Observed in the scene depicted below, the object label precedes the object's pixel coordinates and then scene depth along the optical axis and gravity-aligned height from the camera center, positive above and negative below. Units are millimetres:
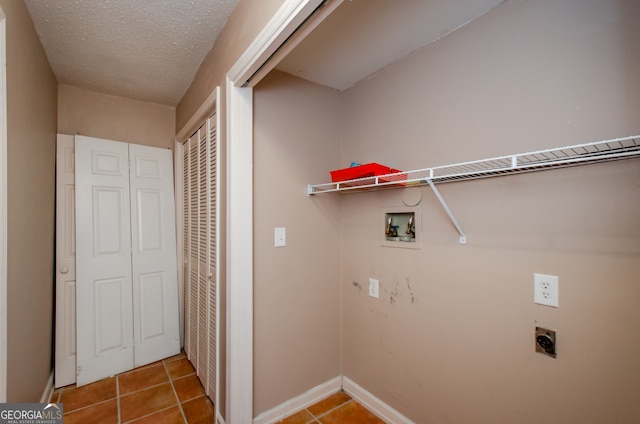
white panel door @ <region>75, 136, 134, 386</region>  2135 -366
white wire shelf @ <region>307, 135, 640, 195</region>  867 +185
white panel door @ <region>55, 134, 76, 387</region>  2059 -374
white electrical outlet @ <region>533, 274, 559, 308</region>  1102 -317
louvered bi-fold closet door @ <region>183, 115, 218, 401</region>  1835 -264
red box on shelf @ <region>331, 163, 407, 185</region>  1454 +221
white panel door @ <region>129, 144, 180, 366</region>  2367 -362
